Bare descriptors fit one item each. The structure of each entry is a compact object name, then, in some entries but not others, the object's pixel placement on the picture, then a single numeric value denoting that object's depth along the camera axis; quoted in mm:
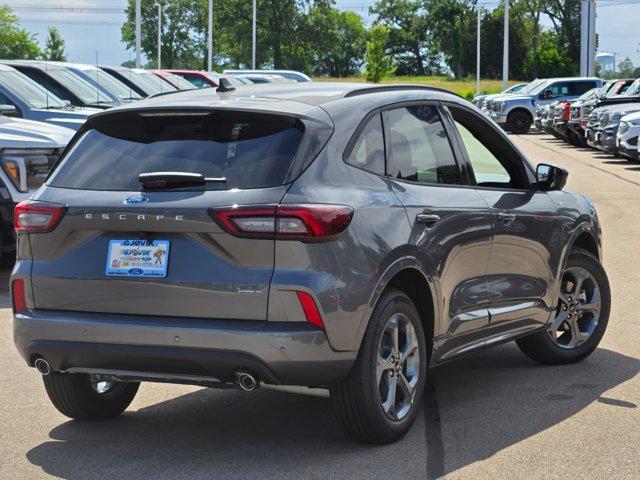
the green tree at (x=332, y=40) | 113562
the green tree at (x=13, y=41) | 103562
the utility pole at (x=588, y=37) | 60250
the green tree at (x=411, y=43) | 142875
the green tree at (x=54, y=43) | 140750
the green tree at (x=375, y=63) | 111675
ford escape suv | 5062
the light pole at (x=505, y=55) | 69888
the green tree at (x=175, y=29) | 128250
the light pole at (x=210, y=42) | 68188
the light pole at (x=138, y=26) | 46625
